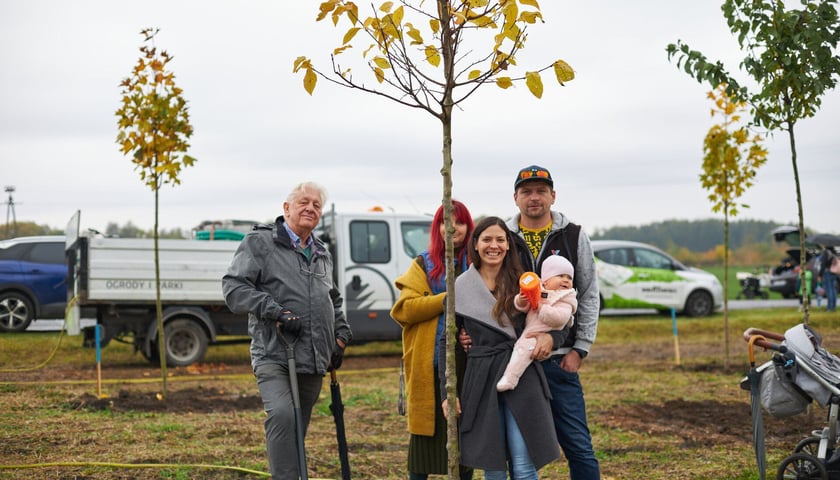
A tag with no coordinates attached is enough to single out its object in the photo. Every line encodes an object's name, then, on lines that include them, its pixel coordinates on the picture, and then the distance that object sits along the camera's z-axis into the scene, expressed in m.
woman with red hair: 4.46
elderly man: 4.39
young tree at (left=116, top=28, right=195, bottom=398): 8.70
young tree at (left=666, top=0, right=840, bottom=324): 6.57
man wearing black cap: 4.28
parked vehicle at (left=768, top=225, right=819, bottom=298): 23.34
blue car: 13.40
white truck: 11.80
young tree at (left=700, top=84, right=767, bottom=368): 10.76
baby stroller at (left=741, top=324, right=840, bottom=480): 4.81
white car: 18.52
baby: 3.93
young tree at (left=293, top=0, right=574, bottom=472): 3.22
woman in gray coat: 3.93
